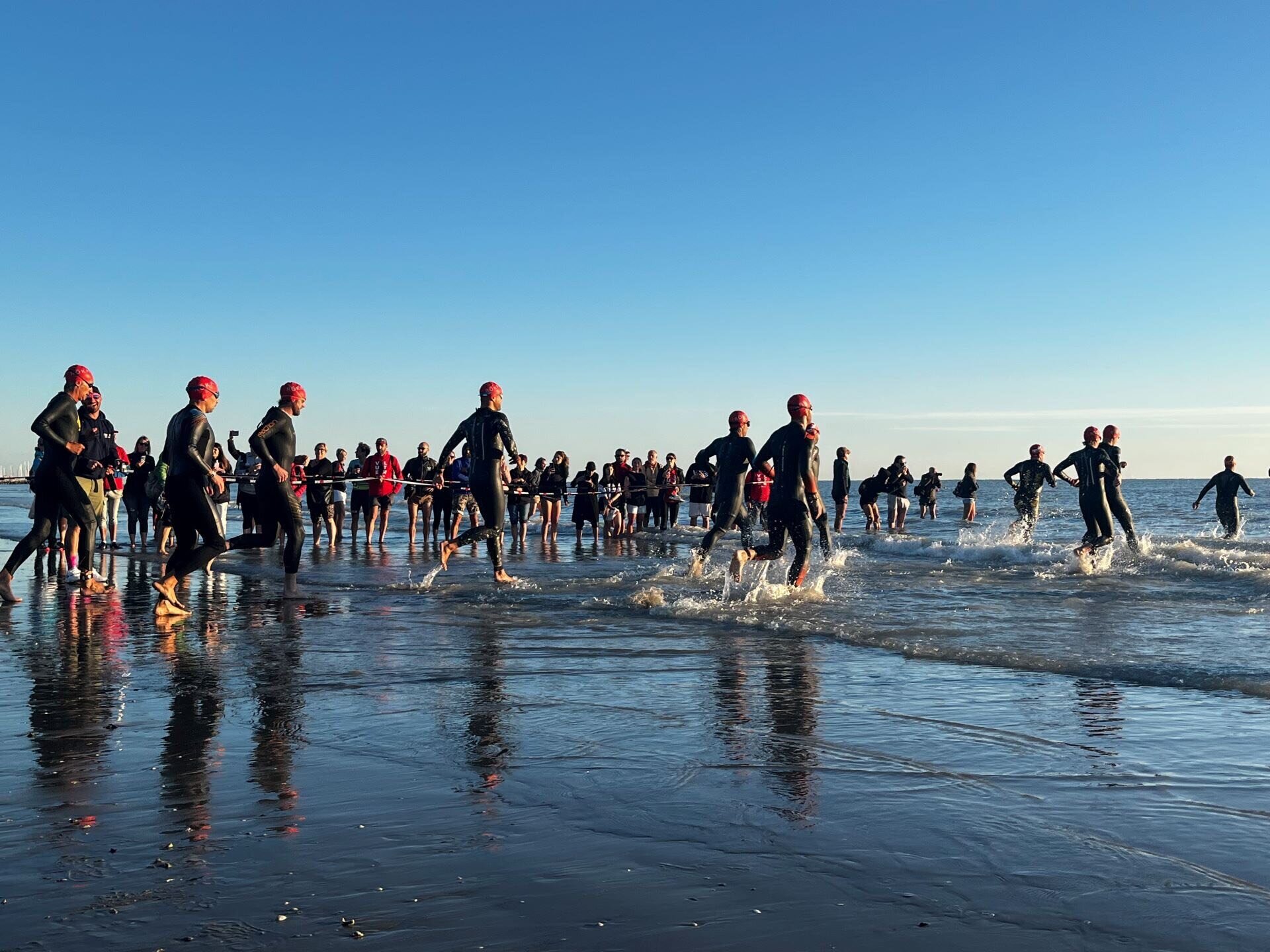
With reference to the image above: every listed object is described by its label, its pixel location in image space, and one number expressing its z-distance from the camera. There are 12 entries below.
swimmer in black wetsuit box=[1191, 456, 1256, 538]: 21.48
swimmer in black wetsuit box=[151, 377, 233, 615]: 8.65
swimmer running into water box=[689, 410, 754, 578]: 11.92
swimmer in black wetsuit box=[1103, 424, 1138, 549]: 14.89
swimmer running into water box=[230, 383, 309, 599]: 9.79
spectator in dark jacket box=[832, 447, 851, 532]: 28.19
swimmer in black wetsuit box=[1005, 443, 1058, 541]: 20.91
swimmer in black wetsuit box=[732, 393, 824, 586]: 10.73
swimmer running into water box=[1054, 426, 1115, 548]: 14.86
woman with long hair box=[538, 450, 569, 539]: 22.59
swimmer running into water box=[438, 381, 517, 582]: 11.64
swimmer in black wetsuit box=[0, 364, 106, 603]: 9.64
